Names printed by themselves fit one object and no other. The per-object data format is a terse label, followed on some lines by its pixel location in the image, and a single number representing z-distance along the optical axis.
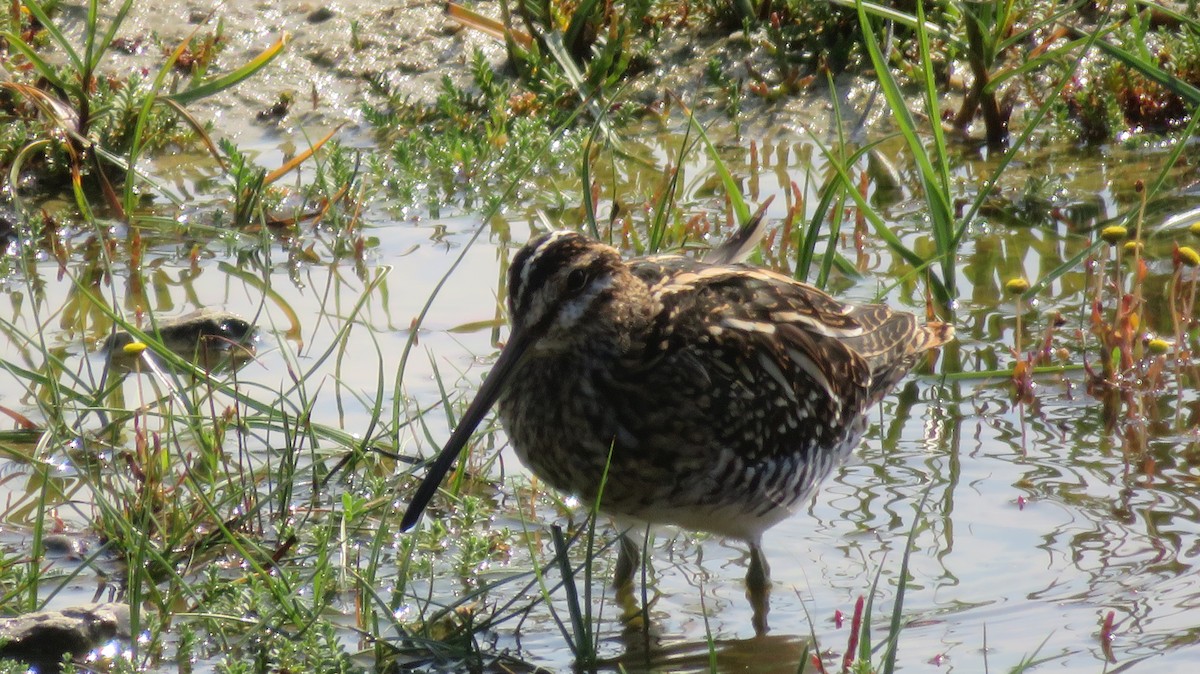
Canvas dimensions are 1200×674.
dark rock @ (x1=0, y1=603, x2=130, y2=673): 7.18
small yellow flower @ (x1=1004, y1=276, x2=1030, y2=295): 10.32
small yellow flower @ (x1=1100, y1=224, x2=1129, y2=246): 9.62
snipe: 7.55
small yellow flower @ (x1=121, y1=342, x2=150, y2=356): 8.80
